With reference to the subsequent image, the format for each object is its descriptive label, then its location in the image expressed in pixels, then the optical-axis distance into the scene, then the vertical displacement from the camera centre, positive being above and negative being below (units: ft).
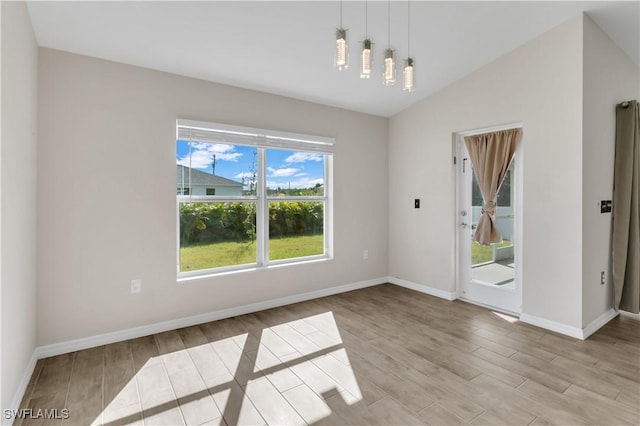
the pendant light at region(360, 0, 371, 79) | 6.58 +3.04
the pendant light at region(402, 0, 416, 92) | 7.13 +2.92
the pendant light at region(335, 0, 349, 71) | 6.32 +3.11
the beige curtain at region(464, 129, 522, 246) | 11.71 +1.70
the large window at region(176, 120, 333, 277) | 11.20 +0.53
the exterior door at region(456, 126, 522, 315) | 11.73 -1.40
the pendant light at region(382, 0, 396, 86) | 6.88 +2.97
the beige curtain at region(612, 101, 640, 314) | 10.98 +0.07
